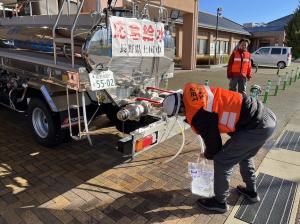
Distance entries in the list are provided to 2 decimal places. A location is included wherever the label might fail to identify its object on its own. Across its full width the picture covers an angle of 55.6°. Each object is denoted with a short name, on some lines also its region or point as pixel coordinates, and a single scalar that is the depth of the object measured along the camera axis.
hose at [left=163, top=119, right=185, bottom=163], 4.30
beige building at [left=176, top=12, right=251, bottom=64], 23.29
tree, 34.81
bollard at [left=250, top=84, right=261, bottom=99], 4.58
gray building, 41.00
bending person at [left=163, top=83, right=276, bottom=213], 2.76
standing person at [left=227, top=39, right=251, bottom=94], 7.13
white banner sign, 4.01
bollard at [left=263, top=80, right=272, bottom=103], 8.22
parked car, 22.41
